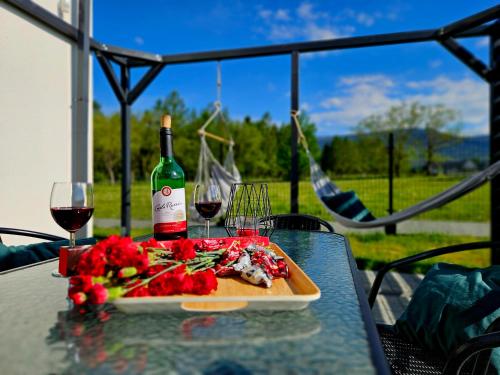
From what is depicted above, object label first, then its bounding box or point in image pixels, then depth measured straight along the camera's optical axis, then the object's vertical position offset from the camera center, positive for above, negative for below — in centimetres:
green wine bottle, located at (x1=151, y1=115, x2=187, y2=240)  95 -6
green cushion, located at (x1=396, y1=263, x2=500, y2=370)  93 -32
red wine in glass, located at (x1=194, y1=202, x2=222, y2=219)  112 -7
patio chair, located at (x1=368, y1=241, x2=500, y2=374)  69 -36
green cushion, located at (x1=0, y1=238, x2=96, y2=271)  126 -24
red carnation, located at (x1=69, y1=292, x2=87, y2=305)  50 -15
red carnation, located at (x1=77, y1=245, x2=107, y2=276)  53 -11
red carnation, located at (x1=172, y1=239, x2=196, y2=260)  66 -11
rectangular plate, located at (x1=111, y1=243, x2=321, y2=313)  54 -17
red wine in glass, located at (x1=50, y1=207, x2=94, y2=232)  86 -7
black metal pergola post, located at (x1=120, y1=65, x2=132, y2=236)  384 +34
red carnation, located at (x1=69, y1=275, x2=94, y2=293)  51 -13
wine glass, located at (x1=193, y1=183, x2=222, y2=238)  112 -5
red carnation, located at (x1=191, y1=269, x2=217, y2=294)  59 -15
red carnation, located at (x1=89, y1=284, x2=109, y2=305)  50 -14
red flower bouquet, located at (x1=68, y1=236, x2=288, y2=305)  52 -14
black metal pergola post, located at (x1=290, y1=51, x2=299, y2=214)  335 +26
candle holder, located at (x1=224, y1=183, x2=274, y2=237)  103 -7
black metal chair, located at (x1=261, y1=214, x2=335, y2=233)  202 -21
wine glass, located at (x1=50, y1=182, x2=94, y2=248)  86 -5
